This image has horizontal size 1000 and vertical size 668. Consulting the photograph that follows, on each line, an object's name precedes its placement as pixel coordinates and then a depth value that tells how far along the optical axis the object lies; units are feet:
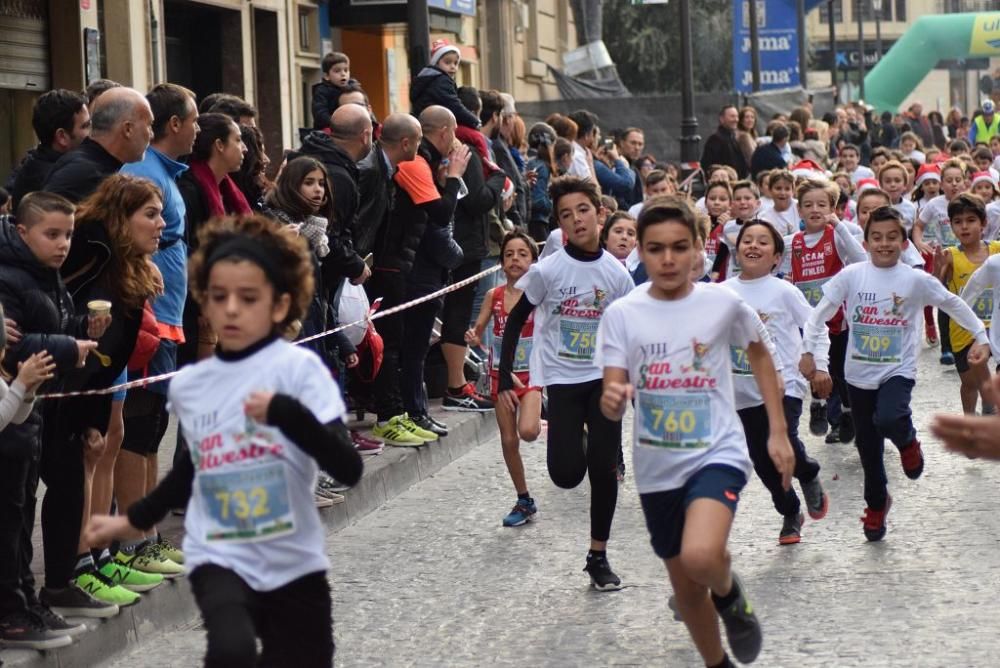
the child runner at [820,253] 54.16
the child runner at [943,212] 75.21
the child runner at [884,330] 40.11
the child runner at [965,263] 53.54
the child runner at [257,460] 21.57
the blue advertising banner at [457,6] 89.61
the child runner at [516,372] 41.88
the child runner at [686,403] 26.86
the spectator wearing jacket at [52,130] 40.07
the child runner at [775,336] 39.73
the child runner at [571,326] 37.40
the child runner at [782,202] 65.50
